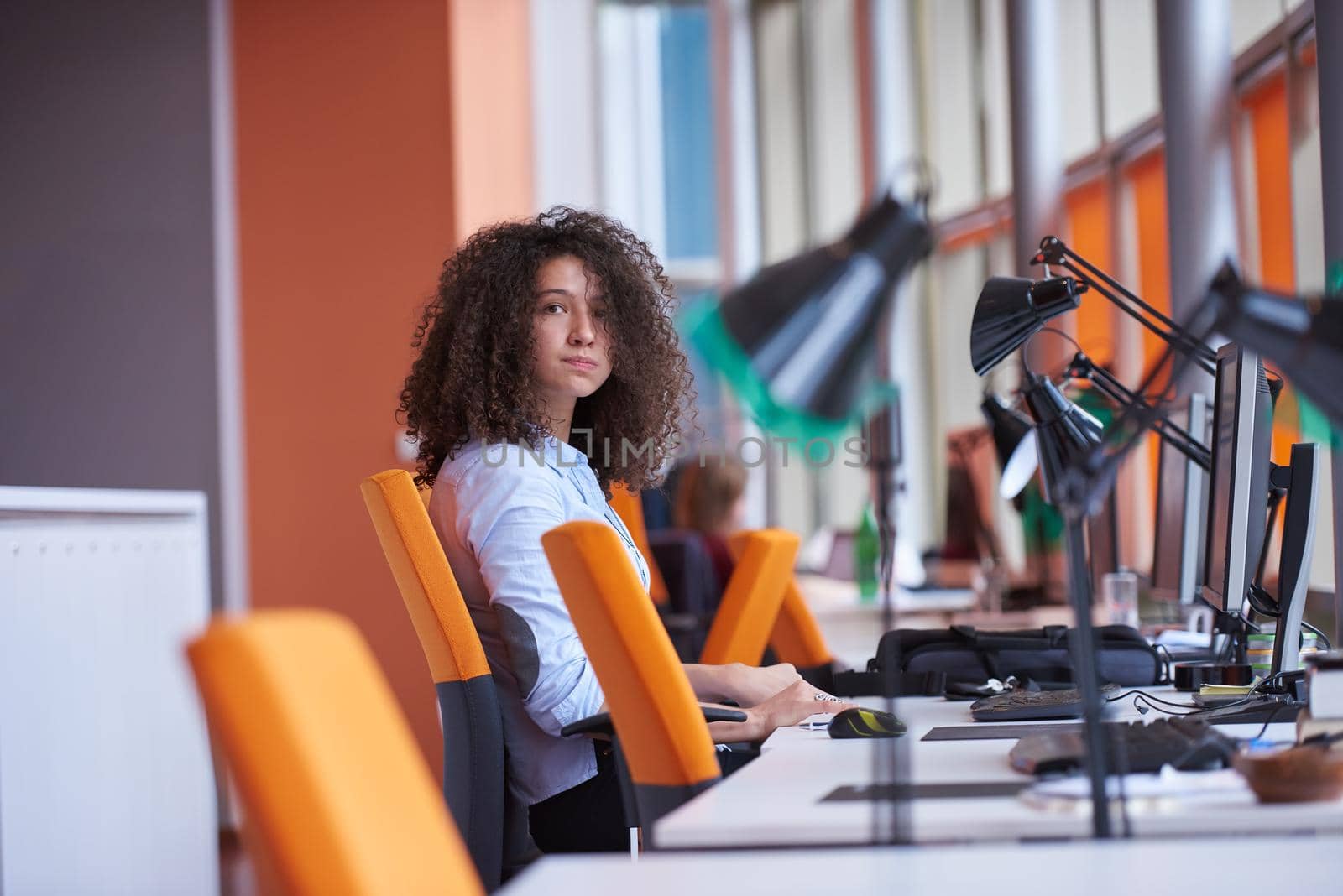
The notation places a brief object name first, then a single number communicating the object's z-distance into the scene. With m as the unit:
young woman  2.13
